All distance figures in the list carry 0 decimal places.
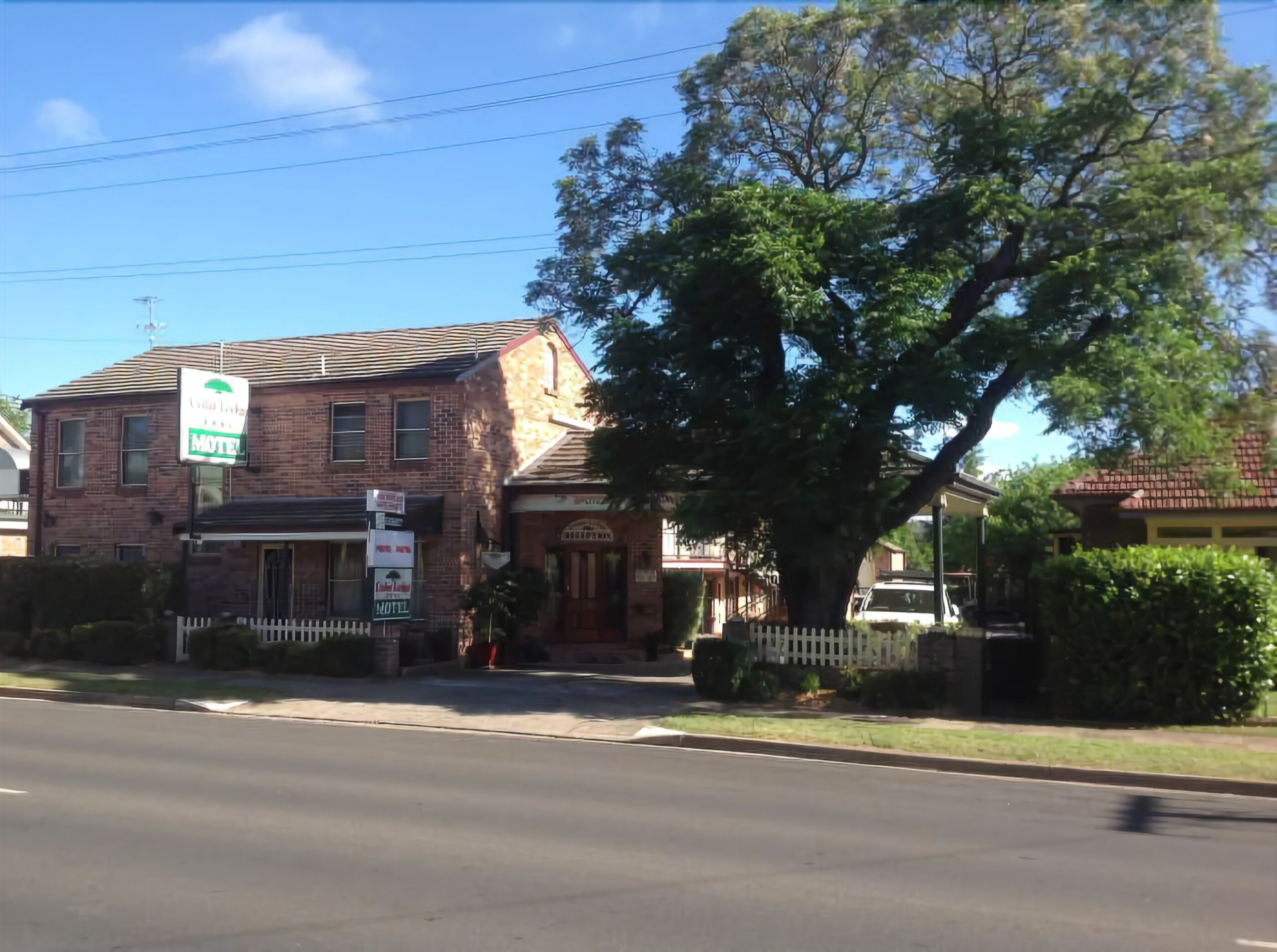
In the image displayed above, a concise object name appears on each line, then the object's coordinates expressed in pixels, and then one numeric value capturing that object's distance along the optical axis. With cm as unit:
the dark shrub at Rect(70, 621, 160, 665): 2266
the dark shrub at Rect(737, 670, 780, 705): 1789
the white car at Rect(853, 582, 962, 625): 2503
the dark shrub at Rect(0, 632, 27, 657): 2375
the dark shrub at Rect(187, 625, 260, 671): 2167
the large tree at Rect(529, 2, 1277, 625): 1653
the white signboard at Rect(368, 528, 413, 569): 2012
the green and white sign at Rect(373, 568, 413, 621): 2031
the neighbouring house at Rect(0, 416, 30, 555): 3812
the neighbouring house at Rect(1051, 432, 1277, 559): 2125
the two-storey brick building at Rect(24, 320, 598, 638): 2323
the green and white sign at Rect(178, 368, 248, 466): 2262
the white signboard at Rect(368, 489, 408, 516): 1995
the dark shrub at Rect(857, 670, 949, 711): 1695
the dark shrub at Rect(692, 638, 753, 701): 1789
